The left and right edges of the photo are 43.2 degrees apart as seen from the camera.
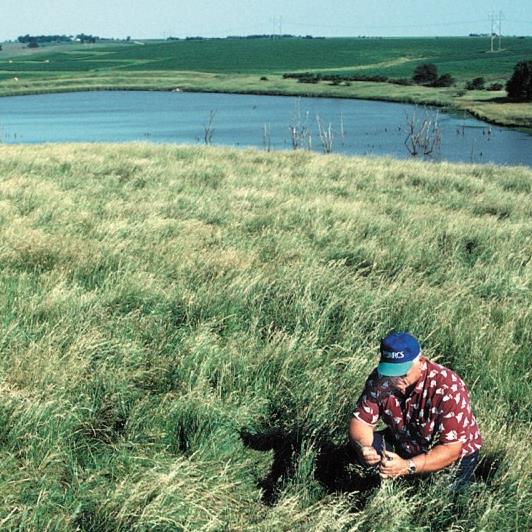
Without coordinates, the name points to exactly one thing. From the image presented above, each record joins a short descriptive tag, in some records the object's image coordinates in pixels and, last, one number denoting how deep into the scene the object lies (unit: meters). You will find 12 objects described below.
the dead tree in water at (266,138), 45.80
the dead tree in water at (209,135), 46.61
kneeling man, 3.35
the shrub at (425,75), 116.00
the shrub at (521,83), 82.12
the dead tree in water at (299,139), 43.08
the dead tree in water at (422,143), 42.05
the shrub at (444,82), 110.69
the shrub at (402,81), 115.00
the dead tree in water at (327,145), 39.28
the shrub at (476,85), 102.44
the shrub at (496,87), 100.06
